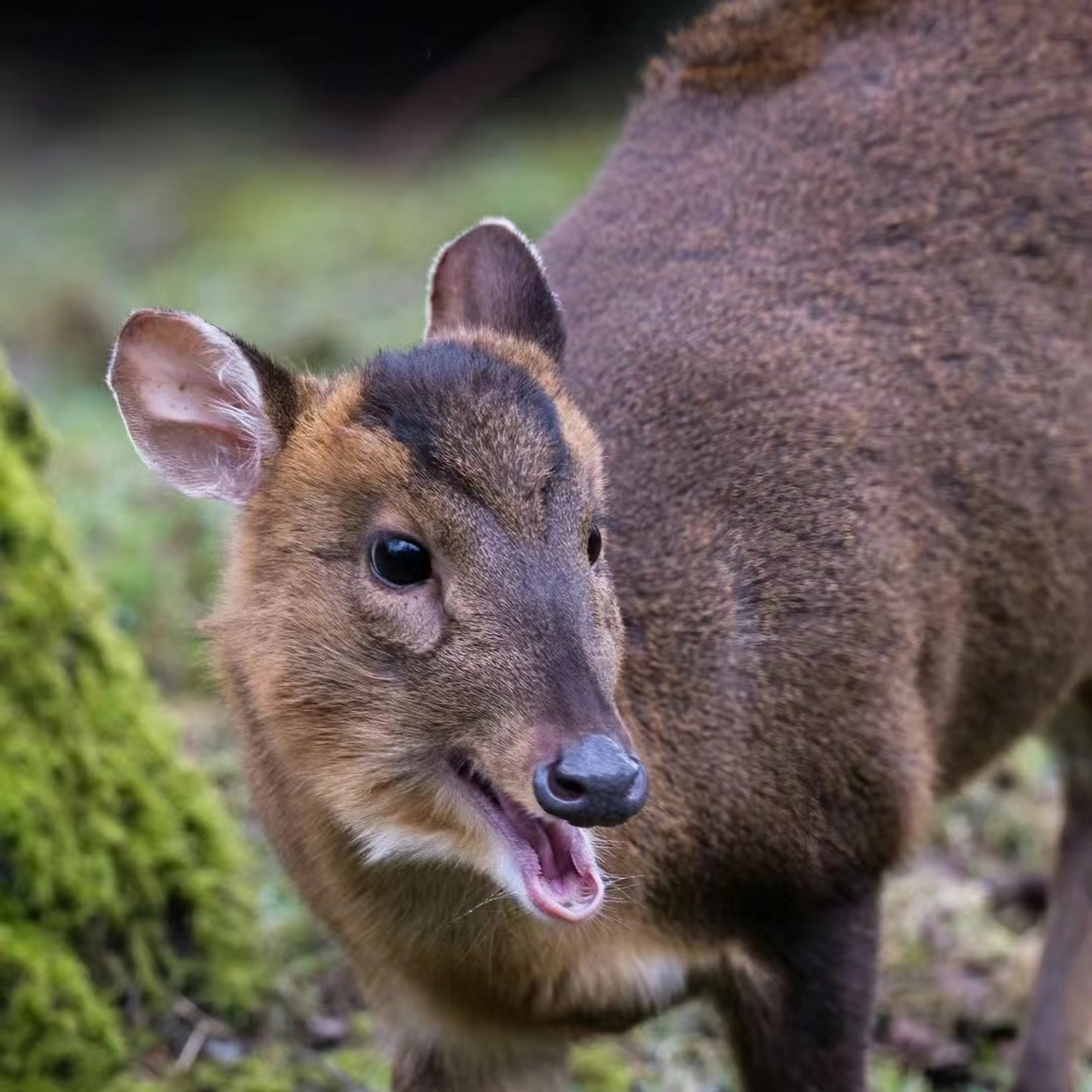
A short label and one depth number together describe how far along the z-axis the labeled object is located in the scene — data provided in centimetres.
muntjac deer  718
